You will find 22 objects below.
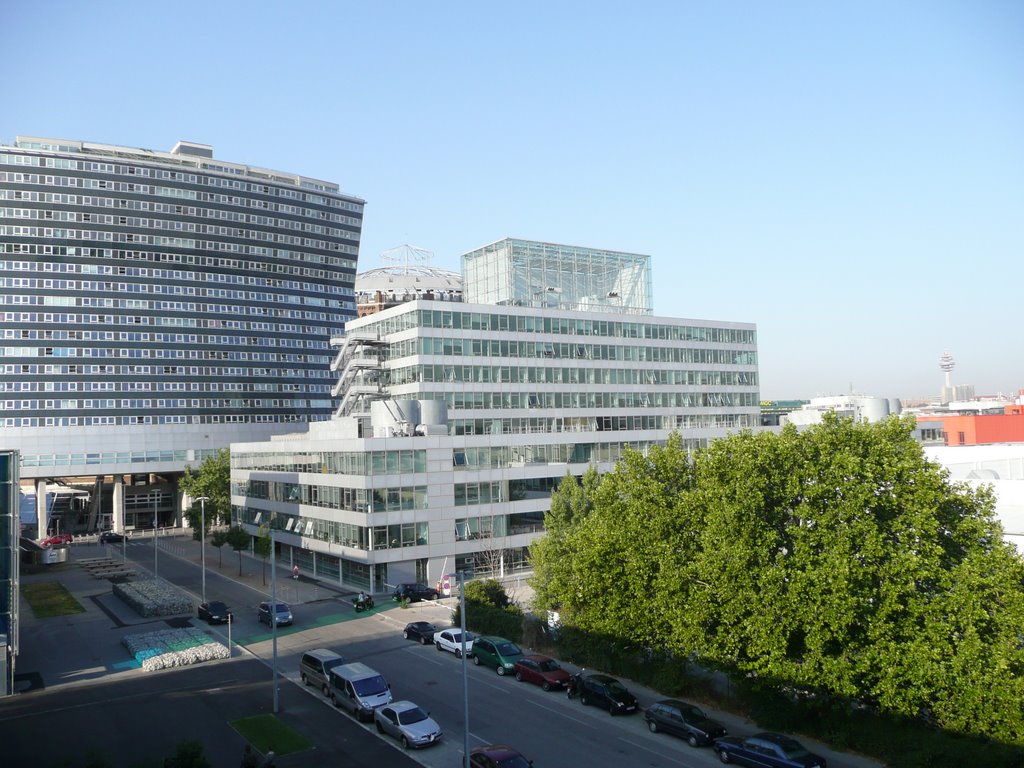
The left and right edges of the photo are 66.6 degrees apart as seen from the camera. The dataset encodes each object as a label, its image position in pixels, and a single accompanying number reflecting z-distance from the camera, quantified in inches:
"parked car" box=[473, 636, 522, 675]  1607.9
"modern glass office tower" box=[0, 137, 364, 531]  4552.2
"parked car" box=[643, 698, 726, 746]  1211.2
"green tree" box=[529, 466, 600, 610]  1657.2
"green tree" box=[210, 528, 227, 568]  3068.4
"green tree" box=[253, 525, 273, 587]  2753.4
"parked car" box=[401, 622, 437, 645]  1871.3
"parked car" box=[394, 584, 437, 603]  2394.2
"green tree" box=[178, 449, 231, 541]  3890.3
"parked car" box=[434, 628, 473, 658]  1750.7
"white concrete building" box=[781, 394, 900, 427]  4047.7
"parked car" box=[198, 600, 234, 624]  2130.9
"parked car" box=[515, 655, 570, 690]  1494.8
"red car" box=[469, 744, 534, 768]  1077.1
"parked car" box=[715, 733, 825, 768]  1077.1
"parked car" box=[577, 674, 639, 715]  1363.2
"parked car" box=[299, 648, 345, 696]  1483.8
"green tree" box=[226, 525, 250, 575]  2923.2
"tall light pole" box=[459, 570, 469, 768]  1086.0
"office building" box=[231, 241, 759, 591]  2608.3
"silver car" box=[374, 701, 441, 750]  1215.6
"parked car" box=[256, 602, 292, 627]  2087.1
